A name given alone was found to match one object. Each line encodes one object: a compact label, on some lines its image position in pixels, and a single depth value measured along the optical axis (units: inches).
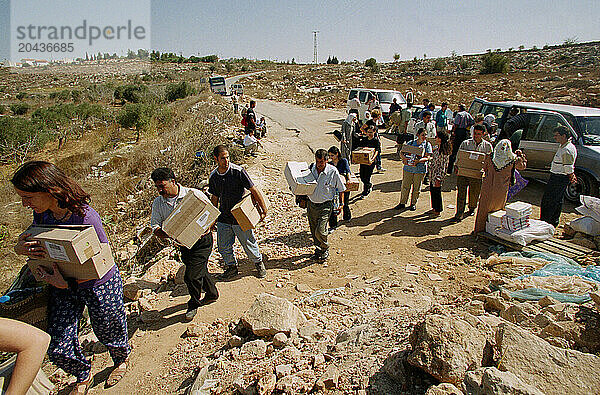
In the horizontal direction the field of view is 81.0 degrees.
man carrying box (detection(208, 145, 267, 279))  177.0
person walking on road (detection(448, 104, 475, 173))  368.5
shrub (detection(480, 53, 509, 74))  1359.5
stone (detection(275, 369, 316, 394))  95.2
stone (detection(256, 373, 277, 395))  95.2
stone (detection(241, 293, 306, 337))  129.6
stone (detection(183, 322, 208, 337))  148.5
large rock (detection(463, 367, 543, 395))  64.6
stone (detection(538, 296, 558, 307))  121.2
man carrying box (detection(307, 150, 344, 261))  201.5
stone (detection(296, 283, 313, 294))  181.9
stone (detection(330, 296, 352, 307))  162.7
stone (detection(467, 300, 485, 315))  125.0
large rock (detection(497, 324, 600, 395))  74.5
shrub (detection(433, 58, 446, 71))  1680.6
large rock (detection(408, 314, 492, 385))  81.1
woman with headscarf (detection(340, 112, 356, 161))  311.0
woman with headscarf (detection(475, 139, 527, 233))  214.7
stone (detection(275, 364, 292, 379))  102.3
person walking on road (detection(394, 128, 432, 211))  260.5
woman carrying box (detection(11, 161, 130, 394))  98.9
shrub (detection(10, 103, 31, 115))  1174.6
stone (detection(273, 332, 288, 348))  122.0
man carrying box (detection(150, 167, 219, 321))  143.3
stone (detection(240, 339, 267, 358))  118.0
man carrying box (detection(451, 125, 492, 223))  237.8
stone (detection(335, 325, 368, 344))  118.5
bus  1069.1
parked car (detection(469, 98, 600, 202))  264.4
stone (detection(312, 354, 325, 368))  105.4
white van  663.1
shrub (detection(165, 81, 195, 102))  1294.3
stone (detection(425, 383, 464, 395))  73.7
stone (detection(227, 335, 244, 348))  129.2
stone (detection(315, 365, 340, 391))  94.6
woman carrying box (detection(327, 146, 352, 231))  236.4
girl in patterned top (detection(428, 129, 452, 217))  259.0
